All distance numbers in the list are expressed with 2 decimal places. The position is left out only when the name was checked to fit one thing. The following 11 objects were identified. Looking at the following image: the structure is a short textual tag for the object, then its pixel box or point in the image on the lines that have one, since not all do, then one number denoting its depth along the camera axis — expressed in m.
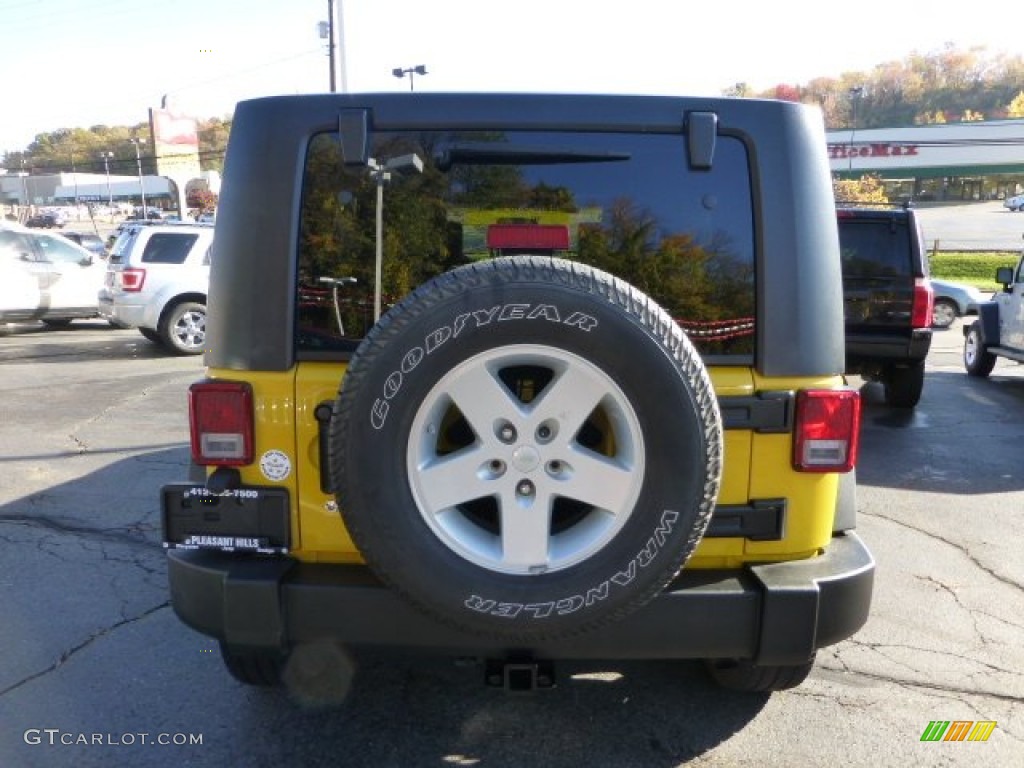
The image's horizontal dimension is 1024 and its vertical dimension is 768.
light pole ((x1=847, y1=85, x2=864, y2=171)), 58.72
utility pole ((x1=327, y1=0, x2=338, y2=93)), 28.41
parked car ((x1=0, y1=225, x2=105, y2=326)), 12.73
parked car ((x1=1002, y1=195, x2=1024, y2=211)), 63.31
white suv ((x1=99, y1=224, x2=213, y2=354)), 11.52
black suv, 7.85
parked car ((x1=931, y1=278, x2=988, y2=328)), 15.91
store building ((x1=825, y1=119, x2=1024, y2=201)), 59.00
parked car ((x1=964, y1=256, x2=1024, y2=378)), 9.31
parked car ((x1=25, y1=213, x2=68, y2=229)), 65.19
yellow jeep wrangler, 2.42
